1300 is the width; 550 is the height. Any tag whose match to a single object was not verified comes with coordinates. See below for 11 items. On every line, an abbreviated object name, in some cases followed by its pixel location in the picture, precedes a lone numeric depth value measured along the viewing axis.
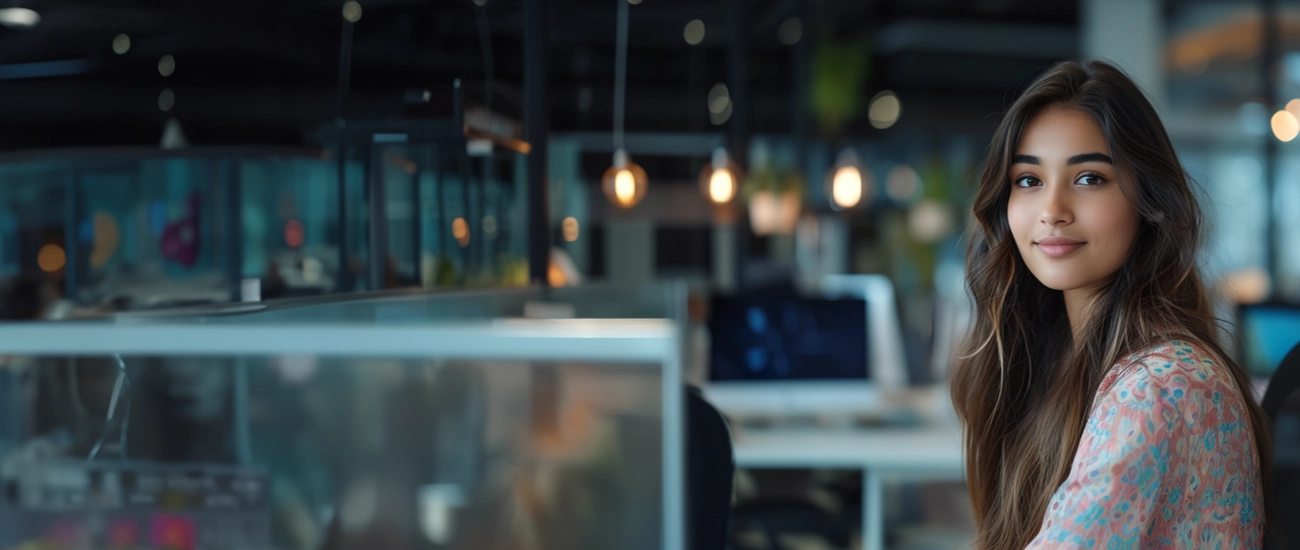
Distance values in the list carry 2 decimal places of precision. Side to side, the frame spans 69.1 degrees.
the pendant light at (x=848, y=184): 6.70
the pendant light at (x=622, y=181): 5.84
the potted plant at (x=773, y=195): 8.05
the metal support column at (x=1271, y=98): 6.70
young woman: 1.08
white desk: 2.87
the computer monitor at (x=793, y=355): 3.48
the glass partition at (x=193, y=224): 1.58
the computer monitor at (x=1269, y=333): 2.97
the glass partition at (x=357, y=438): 0.94
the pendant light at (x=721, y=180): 6.44
